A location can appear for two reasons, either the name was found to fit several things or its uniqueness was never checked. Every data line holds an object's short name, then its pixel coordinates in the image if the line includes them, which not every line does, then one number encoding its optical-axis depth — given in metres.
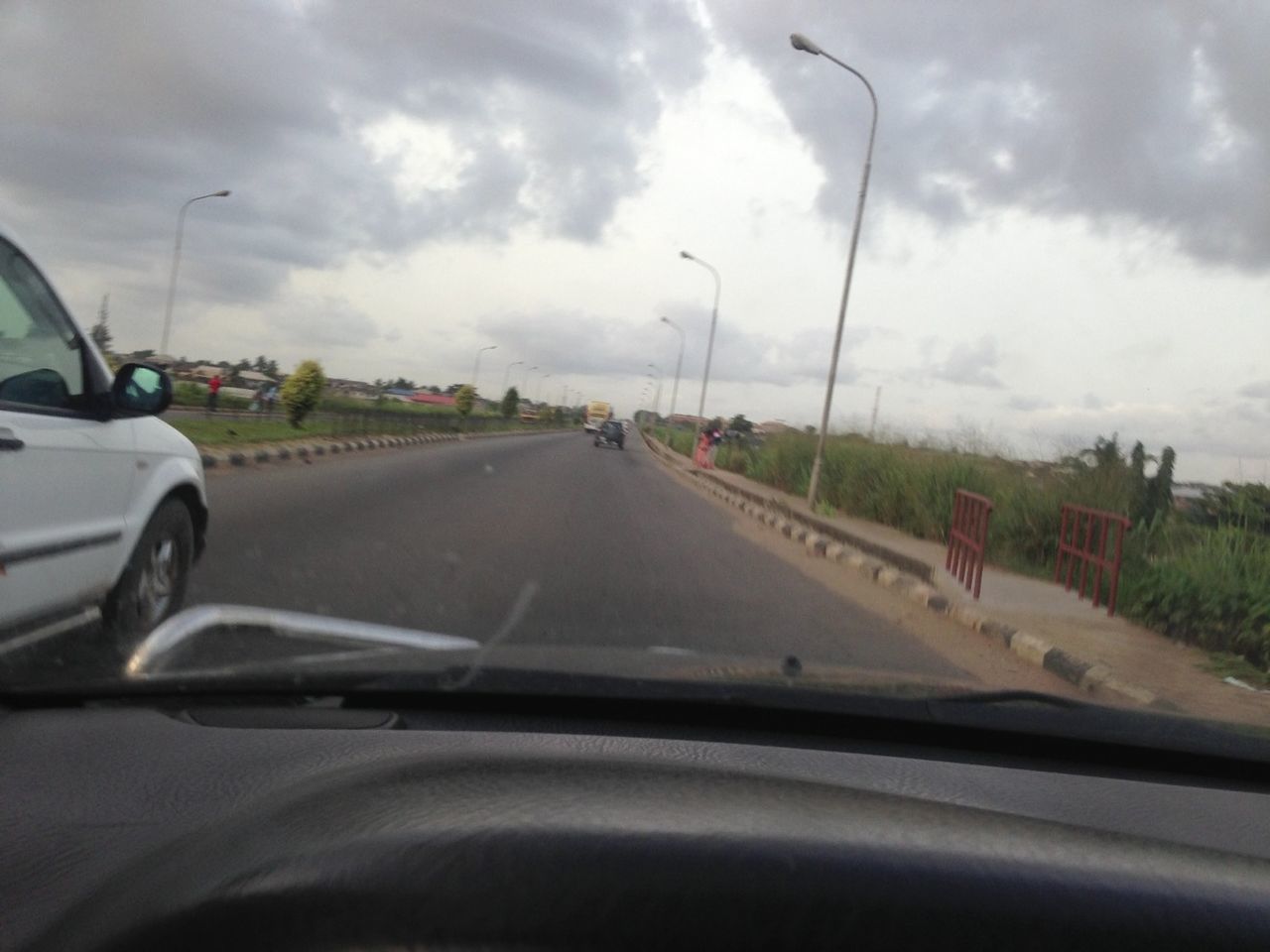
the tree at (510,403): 102.62
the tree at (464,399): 67.88
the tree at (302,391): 28.27
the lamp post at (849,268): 19.77
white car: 3.62
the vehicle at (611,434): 58.62
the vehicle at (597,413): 91.69
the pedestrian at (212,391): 27.98
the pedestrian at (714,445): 42.44
